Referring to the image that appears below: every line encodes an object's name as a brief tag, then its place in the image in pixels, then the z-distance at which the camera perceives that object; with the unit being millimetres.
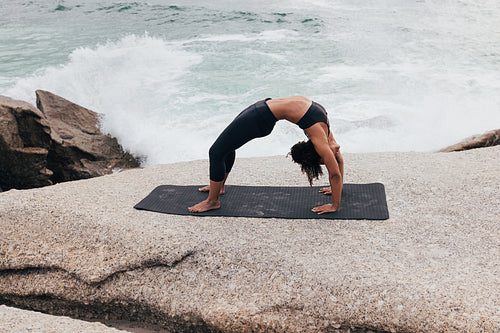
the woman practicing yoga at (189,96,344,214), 3426
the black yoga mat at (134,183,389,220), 3812
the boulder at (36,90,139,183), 6258
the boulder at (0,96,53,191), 5371
